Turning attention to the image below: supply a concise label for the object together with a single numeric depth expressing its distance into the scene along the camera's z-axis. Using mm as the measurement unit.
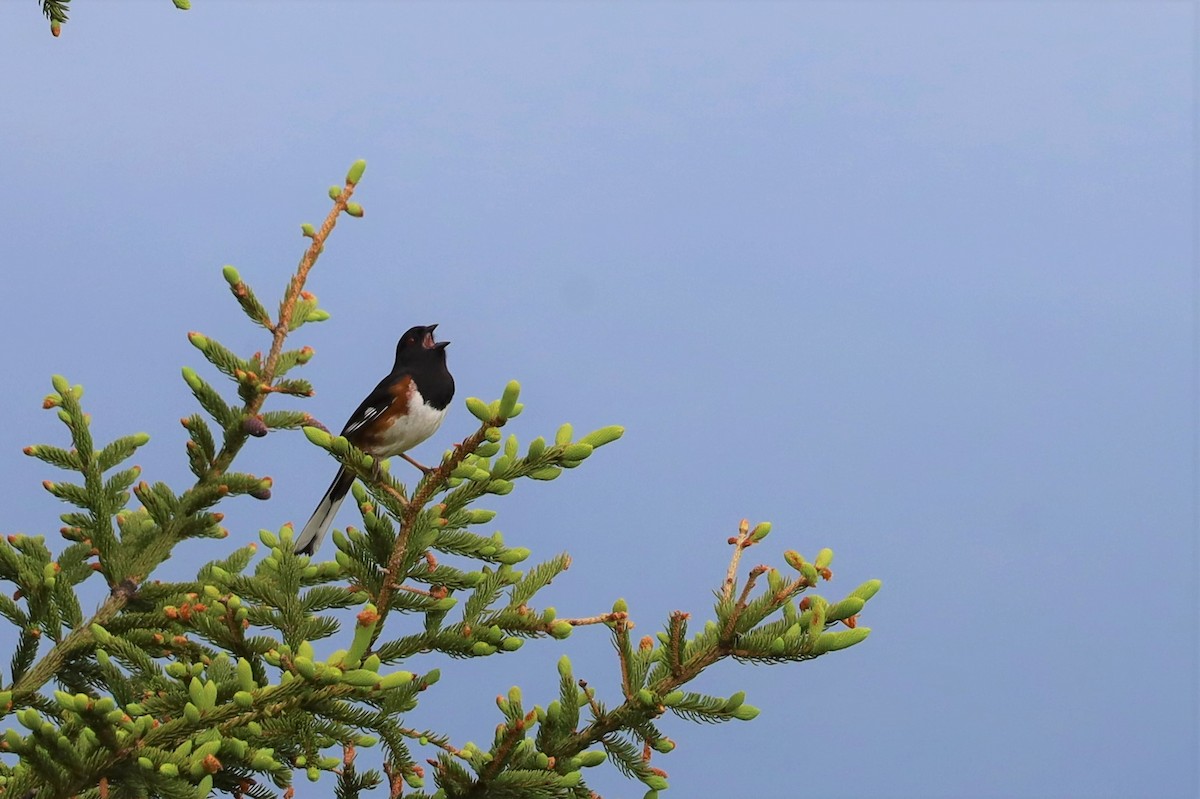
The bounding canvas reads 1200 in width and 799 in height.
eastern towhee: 13203
